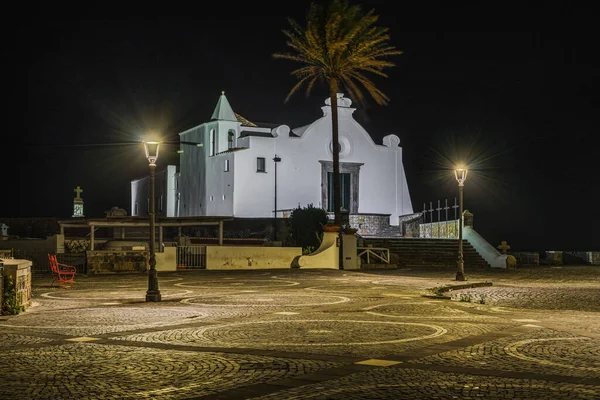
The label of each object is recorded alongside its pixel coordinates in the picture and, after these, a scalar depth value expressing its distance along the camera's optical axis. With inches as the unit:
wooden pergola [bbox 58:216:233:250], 1450.5
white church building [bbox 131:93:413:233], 2066.9
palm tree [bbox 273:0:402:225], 1488.7
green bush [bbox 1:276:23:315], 594.5
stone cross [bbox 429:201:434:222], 2146.2
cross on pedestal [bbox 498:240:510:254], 1605.6
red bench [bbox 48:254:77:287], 934.9
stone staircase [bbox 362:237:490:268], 1657.2
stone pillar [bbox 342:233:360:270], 1459.2
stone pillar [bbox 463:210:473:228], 1829.5
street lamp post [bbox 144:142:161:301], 726.5
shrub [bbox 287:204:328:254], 1776.6
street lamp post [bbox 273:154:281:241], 2010.3
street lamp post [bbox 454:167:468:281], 1016.9
